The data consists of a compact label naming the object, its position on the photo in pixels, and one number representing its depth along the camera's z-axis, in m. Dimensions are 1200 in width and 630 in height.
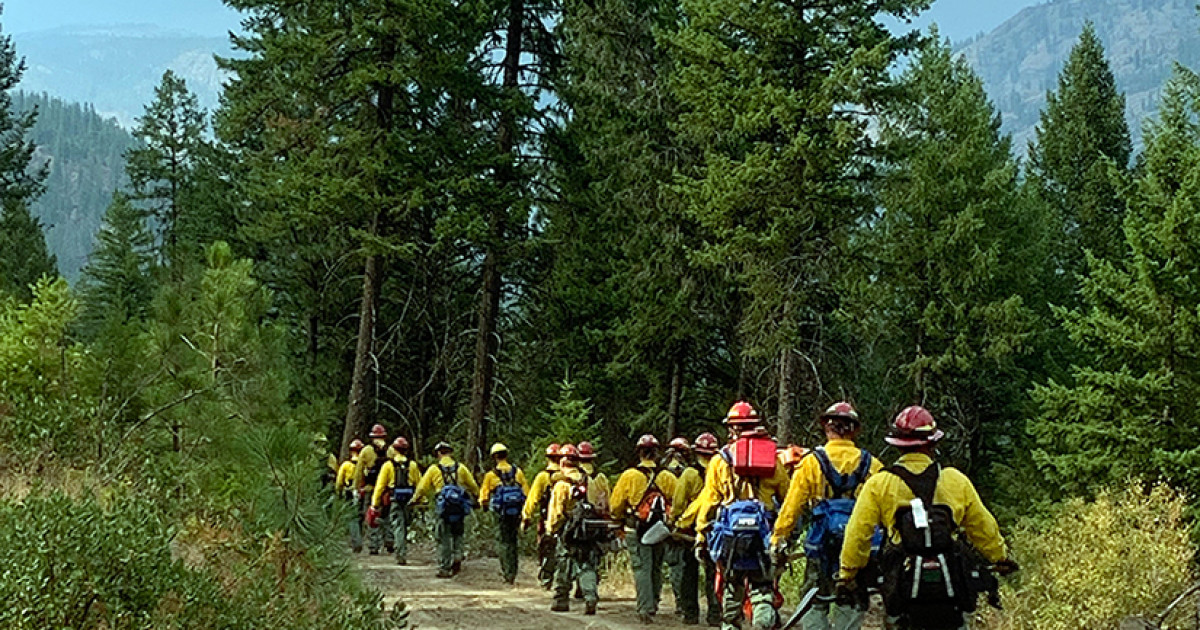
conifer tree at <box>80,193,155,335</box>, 45.09
